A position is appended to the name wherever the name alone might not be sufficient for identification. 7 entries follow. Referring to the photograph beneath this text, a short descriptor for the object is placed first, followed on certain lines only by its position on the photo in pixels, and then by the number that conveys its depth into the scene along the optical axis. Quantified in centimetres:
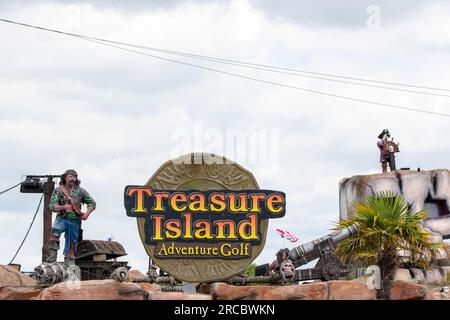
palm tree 2156
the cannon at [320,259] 3206
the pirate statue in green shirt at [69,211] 1819
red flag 3822
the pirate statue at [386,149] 3947
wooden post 3234
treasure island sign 1884
